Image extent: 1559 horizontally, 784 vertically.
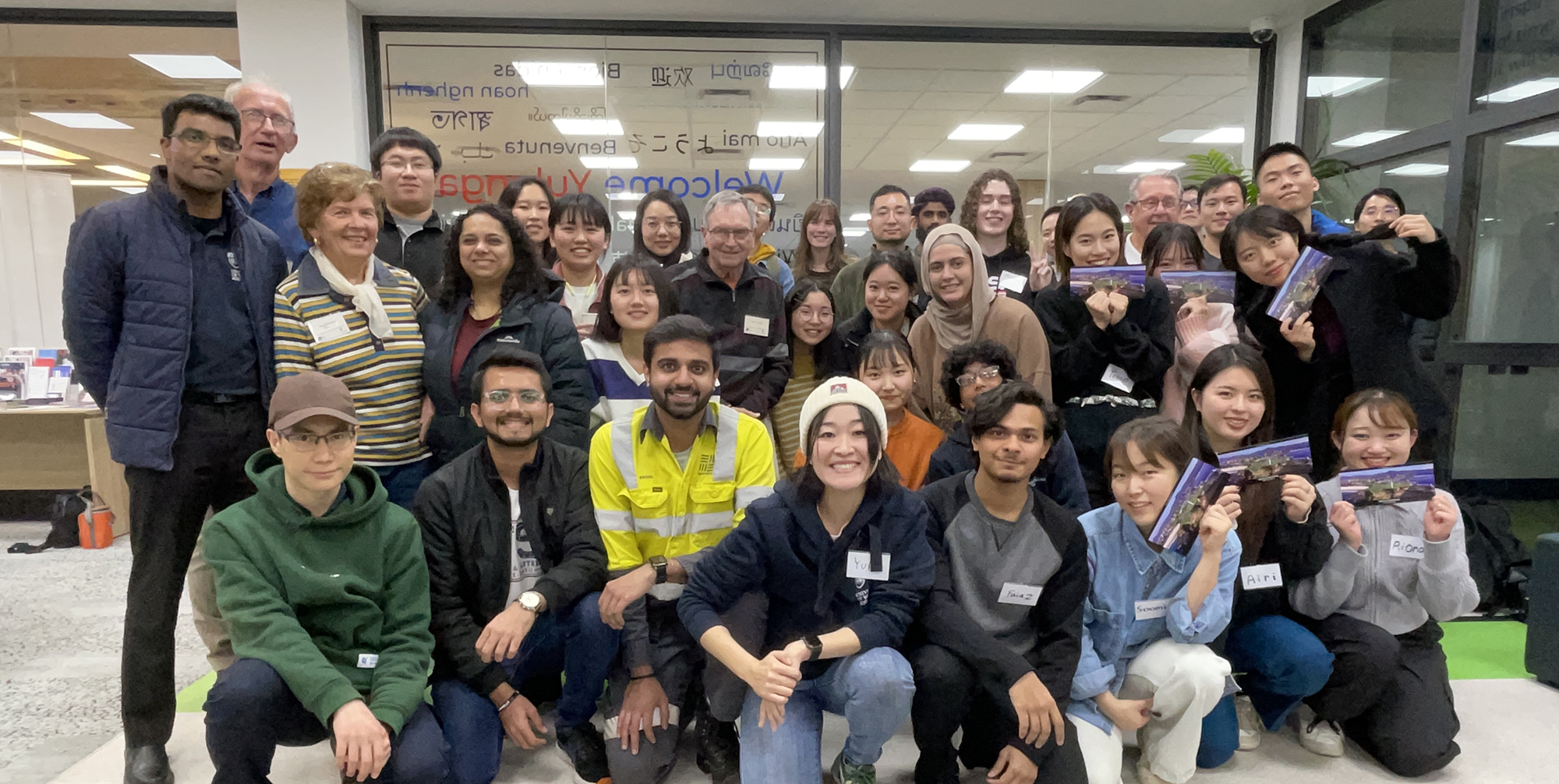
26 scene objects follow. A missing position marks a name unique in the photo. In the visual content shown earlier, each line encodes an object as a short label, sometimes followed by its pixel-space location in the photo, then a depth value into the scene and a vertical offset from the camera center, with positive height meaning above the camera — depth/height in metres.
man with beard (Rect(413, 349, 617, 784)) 2.32 -0.83
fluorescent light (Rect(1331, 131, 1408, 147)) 5.29 +1.13
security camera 5.96 +2.06
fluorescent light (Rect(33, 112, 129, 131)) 6.38 +1.48
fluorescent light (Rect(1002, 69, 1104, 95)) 6.46 +1.82
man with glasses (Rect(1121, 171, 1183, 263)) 3.96 +0.51
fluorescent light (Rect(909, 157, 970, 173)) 7.95 +1.40
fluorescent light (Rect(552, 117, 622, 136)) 6.08 +1.36
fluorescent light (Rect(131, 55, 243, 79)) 6.02 +1.80
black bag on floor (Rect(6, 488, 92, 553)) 5.16 -1.40
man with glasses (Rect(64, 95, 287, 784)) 2.27 -0.14
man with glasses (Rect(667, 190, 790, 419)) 3.24 +0.01
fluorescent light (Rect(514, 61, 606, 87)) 5.98 +1.73
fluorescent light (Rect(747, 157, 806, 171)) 6.22 +1.10
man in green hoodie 1.98 -0.80
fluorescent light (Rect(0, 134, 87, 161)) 6.27 +1.24
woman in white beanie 2.18 -0.79
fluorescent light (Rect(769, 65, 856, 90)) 6.11 +1.73
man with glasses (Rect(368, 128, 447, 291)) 3.24 +0.41
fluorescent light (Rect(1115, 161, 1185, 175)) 7.58 +1.31
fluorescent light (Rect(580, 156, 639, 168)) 6.17 +1.10
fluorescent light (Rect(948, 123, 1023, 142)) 7.23 +1.58
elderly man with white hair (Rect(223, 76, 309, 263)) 2.89 +0.54
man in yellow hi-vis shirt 2.38 -0.66
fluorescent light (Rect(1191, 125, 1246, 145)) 6.45 +1.40
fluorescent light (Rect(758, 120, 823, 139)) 6.18 +1.36
